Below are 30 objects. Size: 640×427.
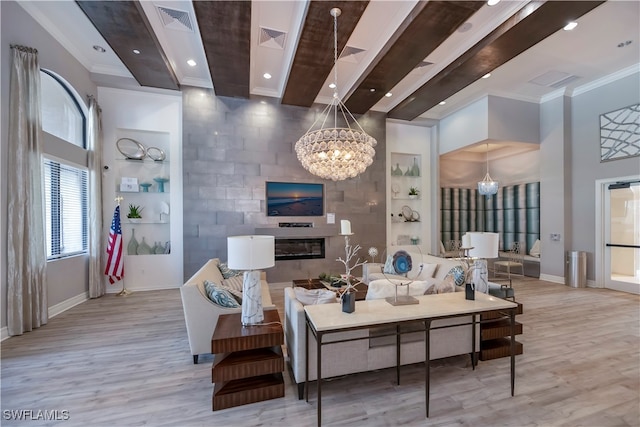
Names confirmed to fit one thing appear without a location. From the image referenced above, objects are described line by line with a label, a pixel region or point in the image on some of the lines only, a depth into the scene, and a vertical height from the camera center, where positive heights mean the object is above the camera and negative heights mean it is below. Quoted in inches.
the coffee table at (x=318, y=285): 166.4 -49.4
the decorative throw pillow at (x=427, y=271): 169.3 -38.9
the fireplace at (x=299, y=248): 240.4 -33.8
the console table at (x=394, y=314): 75.2 -32.6
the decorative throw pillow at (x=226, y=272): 169.8 -39.0
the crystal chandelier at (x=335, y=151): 144.4 +34.1
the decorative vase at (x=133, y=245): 216.2 -26.2
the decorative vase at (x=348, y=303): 83.0 -29.0
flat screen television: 236.4 +12.1
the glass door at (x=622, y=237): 205.8 -22.3
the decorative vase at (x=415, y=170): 289.9 +45.5
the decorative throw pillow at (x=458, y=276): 129.5 -32.4
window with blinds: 162.6 +3.6
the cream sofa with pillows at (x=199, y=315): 105.0 -41.2
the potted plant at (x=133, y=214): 215.3 -0.4
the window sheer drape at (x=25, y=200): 128.9 +7.2
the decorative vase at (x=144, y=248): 220.1 -29.3
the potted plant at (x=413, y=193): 285.8 +19.8
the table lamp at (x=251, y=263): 91.0 -17.6
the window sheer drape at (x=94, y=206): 192.4 +5.7
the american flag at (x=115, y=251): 196.7 -28.2
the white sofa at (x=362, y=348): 87.8 -48.8
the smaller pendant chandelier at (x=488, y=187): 271.3 +24.4
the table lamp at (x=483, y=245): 107.4 -14.1
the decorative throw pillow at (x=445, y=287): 113.3 -33.0
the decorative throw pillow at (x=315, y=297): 100.2 -32.9
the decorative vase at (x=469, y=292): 97.1 -30.1
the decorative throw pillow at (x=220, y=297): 109.6 -35.5
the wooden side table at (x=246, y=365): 83.1 -49.5
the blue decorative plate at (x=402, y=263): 96.4 -19.1
